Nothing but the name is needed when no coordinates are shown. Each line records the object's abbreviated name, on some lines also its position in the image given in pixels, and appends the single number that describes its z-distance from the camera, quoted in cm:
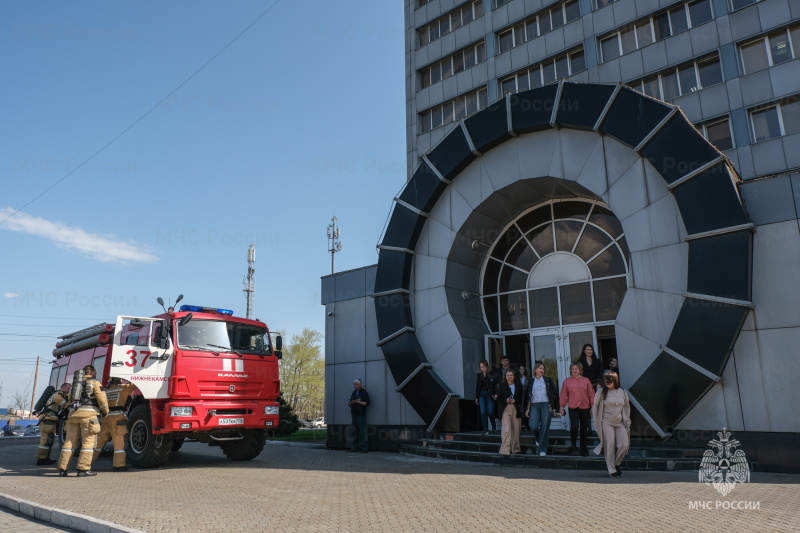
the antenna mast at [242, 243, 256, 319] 4073
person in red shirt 1009
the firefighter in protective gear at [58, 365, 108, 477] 973
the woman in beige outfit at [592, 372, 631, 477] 870
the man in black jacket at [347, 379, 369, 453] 1491
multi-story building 1007
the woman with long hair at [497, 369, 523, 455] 1082
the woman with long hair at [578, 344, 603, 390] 1114
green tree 4759
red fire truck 1031
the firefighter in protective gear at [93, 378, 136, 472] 1066
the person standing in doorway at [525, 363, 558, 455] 1048
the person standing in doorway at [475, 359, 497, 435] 1274
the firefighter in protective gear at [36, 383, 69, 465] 1144
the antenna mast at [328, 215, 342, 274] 4075
